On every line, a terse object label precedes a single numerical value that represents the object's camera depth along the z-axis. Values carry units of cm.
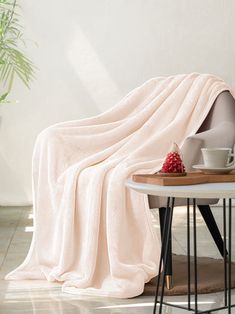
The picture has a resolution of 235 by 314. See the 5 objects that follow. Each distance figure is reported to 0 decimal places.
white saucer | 258
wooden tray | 245
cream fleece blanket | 347
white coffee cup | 262
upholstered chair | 352
